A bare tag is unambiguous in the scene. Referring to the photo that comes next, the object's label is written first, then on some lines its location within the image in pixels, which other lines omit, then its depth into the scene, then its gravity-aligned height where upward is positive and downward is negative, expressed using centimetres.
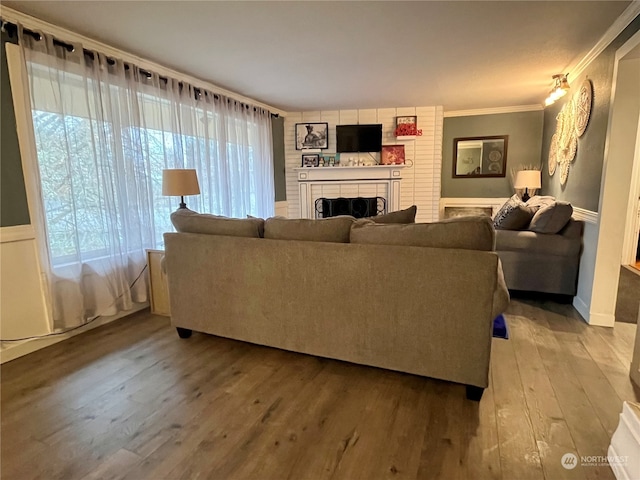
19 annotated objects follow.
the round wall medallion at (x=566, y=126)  377 +60
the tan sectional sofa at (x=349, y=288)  178 -62
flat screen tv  561 +71
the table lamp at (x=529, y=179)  480 +0
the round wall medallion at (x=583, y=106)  320 +70
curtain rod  232 +105
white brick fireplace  556 +17
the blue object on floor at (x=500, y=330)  247 -106
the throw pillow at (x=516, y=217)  347 -38
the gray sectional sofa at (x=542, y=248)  320 -65
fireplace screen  574 -40
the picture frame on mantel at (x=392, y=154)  564 +43
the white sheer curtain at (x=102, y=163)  251 +18
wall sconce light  368 +98
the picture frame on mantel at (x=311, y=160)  580 +37
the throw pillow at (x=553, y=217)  317 -35
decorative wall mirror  582 +40
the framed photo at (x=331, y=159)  577 +38
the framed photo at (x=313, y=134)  576 +79
